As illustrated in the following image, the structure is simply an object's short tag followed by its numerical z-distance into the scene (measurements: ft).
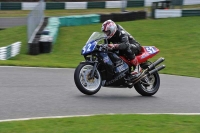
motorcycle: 56.75
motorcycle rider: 57.72
